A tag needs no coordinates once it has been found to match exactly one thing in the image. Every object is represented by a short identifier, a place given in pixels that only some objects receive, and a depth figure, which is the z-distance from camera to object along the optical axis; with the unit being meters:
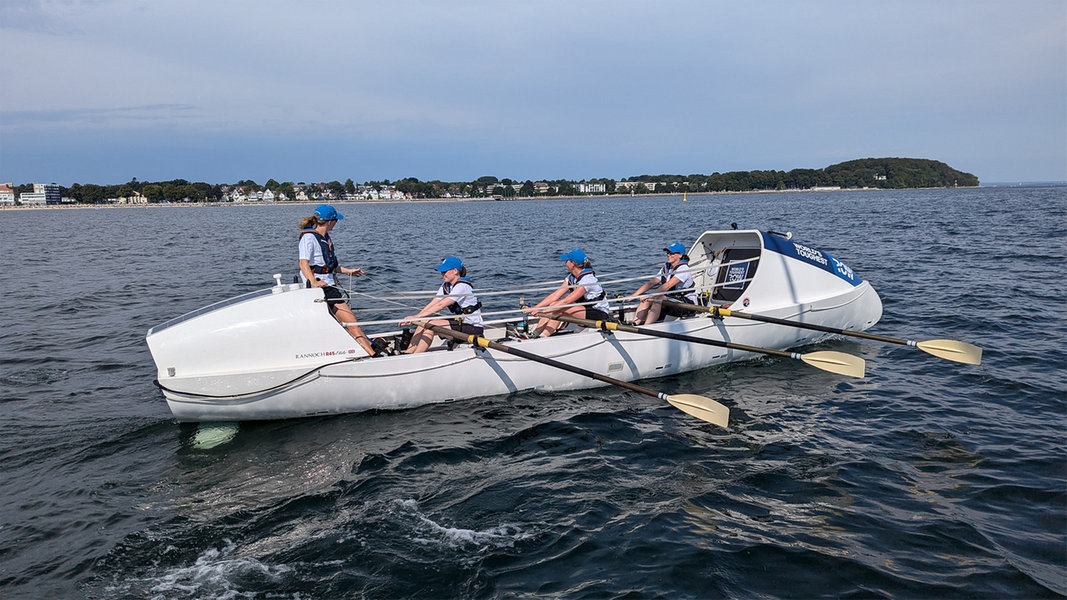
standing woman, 7.90
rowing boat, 7.22
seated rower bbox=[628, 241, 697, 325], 10.05
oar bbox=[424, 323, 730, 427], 7.07
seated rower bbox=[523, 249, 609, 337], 9.14
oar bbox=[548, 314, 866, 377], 8.36
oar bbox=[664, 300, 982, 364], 8.83
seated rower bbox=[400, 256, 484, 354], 8.18
